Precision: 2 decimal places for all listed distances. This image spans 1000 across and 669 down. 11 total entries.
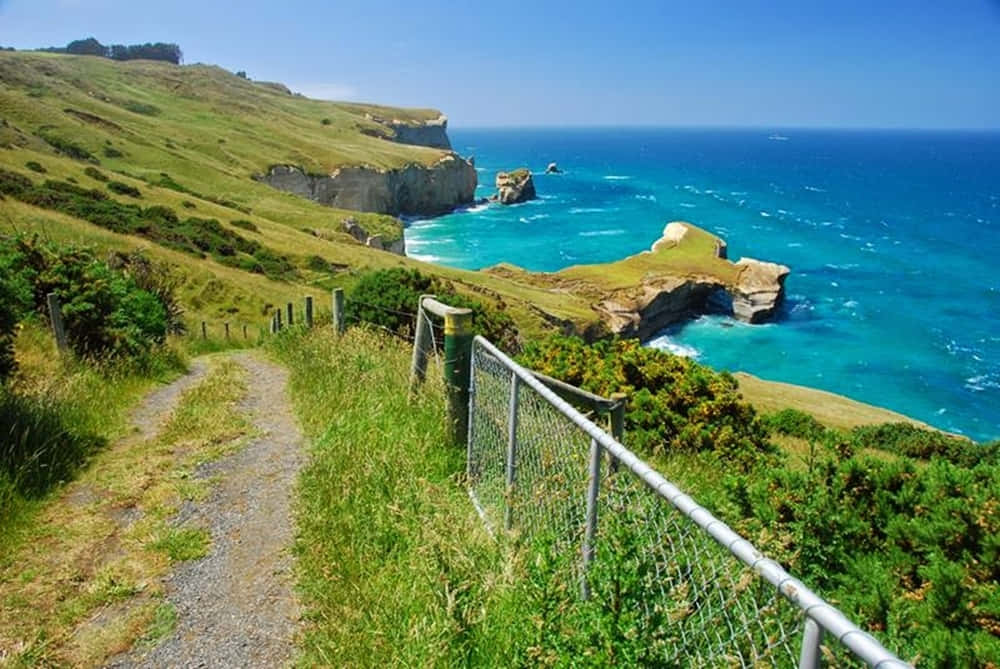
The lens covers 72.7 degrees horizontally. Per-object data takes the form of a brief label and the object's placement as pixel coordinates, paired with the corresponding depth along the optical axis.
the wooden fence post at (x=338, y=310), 12.27
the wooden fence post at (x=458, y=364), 6.16
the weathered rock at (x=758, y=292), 59.44
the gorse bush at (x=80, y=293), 11.59
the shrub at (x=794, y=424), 15.71
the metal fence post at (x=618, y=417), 4.73
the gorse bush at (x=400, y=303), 17.67
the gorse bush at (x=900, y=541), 3.45
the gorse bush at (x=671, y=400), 9.62
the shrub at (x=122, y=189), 47.25
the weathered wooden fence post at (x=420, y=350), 7.30
